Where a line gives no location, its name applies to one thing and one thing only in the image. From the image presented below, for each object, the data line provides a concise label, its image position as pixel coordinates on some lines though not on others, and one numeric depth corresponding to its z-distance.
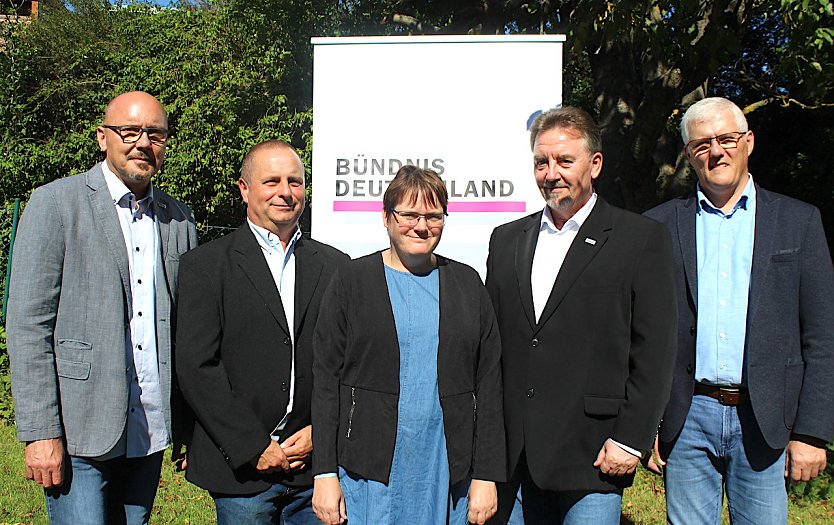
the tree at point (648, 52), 4.81
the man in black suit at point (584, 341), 2.22
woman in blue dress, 2.16
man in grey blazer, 2.20
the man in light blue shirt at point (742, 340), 2.36
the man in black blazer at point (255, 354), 2.22
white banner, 3.72
